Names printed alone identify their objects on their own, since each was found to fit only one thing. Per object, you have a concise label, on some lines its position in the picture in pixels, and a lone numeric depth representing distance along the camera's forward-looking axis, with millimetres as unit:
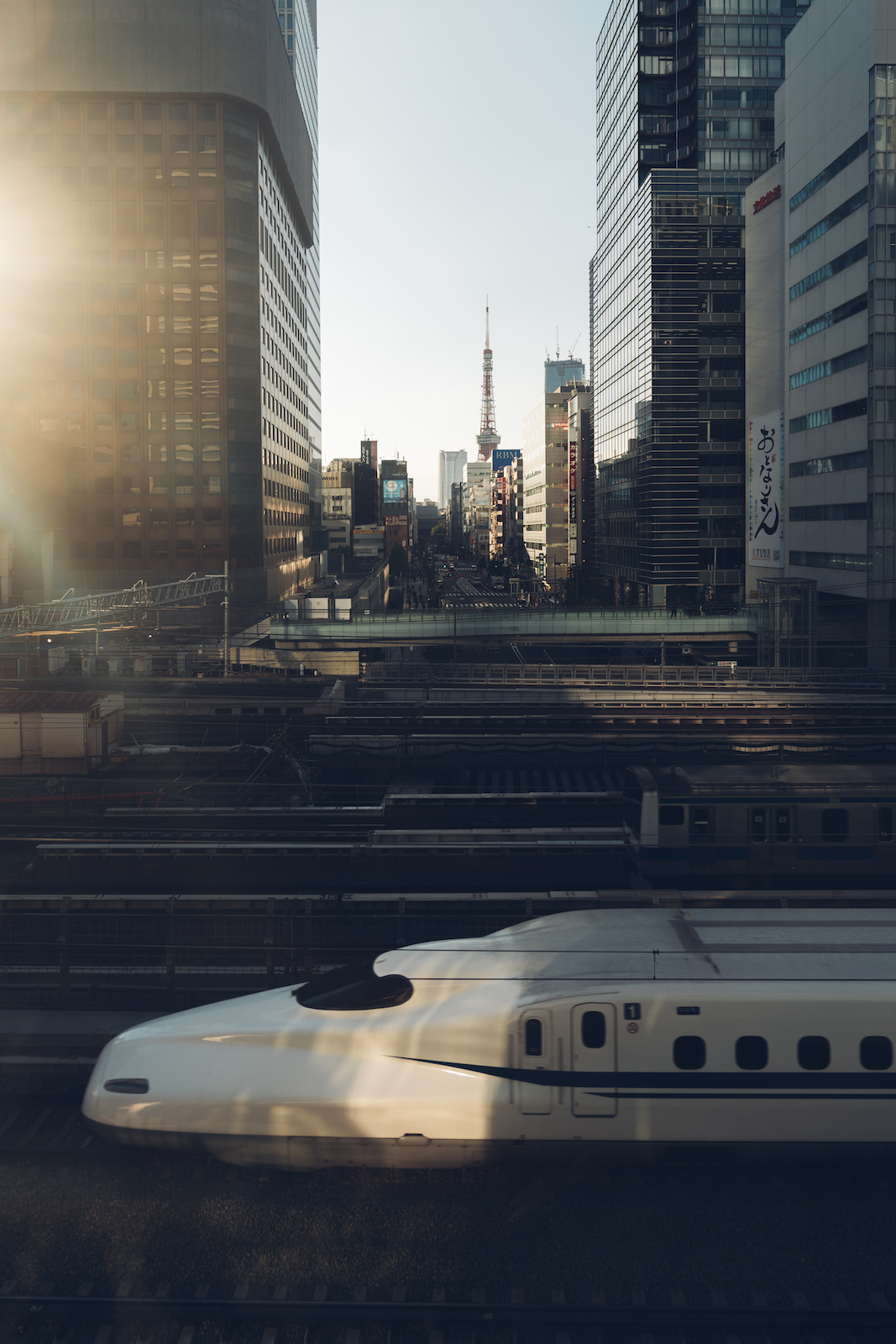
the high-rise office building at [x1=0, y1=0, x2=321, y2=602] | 75438
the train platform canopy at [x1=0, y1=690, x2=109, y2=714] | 31547
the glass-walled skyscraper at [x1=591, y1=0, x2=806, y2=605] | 75562
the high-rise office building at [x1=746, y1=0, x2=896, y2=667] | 48188
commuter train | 19141
